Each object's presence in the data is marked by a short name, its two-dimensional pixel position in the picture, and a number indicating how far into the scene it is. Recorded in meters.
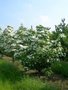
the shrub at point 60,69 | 5.52
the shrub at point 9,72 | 4.30
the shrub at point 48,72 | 5.09
